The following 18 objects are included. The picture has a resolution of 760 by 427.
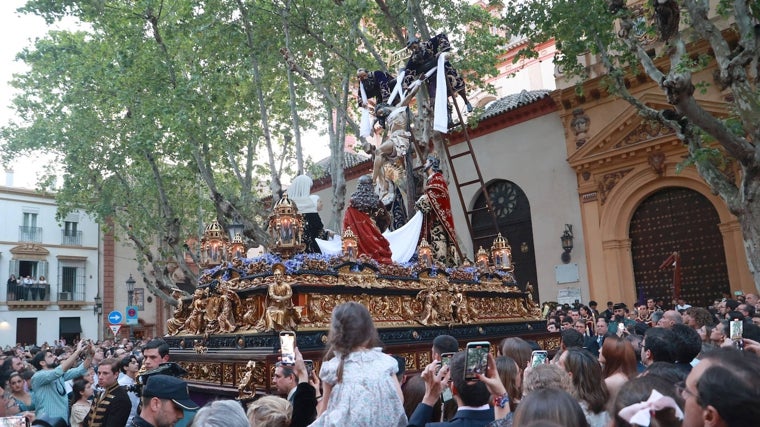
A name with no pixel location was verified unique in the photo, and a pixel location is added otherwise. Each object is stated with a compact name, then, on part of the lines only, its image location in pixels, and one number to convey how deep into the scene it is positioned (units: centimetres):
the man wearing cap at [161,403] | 367
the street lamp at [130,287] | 2709
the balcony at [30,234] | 3431
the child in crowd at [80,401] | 660
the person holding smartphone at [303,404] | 386
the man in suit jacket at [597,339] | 866
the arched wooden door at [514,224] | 2092
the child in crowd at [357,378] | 355
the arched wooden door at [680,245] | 1694
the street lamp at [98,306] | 3247
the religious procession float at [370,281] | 742
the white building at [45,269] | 3291
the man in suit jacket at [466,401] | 337
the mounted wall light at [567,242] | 1919
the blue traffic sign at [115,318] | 2031
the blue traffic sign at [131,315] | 2140
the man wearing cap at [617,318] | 1158
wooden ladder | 1202
